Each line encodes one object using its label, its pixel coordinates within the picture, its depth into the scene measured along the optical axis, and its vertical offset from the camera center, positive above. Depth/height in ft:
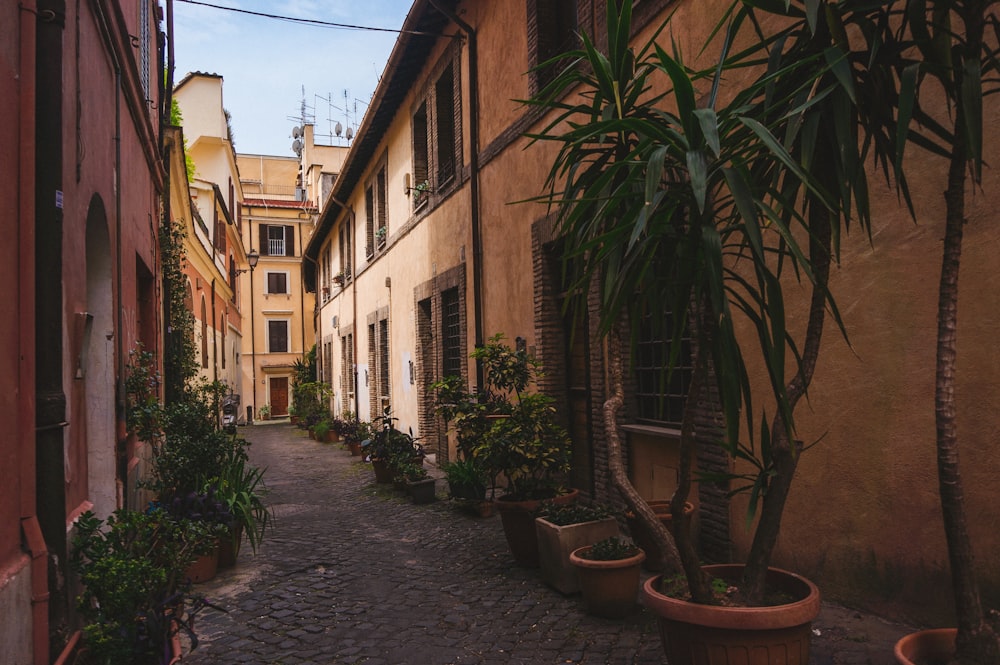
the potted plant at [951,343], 8.36 +0.12
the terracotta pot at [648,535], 16.96 -4.00
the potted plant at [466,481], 26.37 -4.05
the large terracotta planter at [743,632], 9.80 -3.69
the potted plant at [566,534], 16.80 -3.91
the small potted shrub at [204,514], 18.10 -3.39
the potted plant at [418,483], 29.66 -4.54
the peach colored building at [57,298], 9.31 +1.44
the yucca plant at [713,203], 8.43 +2.00
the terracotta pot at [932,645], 8.75 -3.49
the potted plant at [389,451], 32.73 -3.63
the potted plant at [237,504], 20.48 -3.64
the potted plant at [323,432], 60.23 -4.75
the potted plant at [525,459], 19.61 -2.58
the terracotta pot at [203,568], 18.90 -4.95
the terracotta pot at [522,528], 19.43 -4.27
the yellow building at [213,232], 51.52 +13.16
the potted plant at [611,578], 14.88 -4.35
